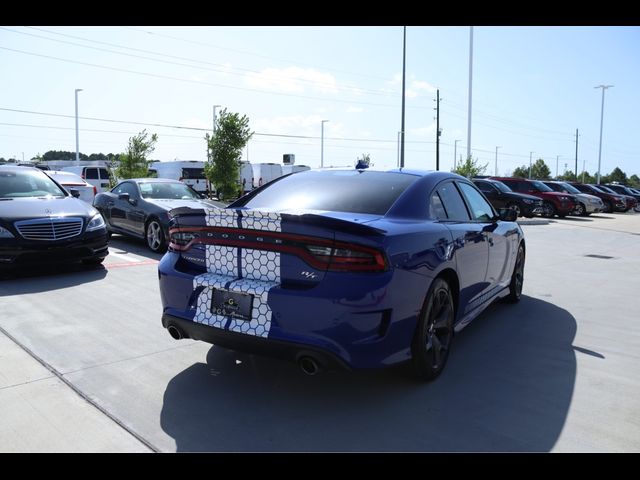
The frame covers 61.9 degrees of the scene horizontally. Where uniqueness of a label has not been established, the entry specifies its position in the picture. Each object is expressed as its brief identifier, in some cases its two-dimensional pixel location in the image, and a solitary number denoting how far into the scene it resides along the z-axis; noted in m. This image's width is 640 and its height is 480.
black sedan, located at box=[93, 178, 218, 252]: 9.43
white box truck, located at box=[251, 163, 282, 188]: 39.22
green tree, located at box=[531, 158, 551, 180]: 92.19
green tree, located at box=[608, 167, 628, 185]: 93.66
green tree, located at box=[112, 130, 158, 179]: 28.61
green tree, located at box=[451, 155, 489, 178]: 31.72
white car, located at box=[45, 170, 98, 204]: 14.31
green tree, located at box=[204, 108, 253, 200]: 27.73
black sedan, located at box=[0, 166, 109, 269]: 6.79
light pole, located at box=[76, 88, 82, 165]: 41.21
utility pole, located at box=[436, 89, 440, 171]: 43.12
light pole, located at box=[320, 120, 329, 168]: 67.74
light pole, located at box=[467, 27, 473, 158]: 34.41
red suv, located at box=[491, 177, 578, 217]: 22.97
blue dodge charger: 3.03
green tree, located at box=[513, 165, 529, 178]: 91.31
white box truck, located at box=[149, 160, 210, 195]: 34.94
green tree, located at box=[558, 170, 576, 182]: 86.18
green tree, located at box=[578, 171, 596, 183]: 83.97
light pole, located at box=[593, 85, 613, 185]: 57.03
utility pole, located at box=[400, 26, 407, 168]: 28.34
